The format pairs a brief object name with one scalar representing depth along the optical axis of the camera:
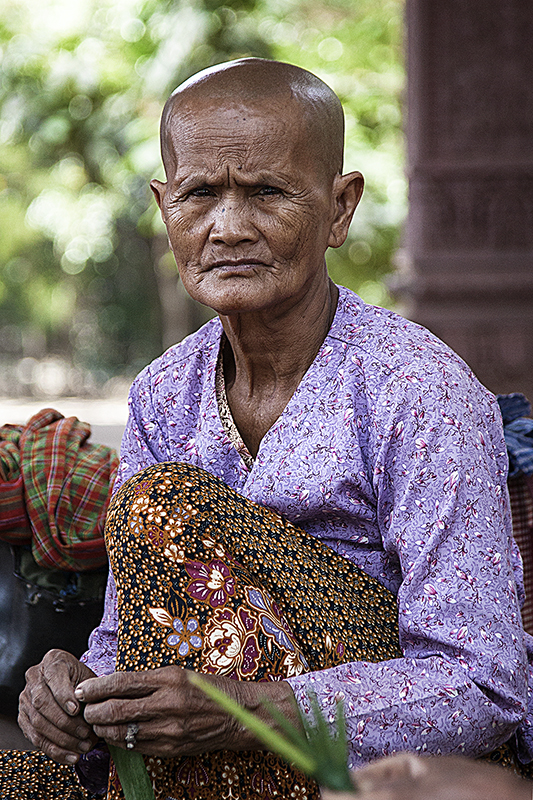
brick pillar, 5.55
